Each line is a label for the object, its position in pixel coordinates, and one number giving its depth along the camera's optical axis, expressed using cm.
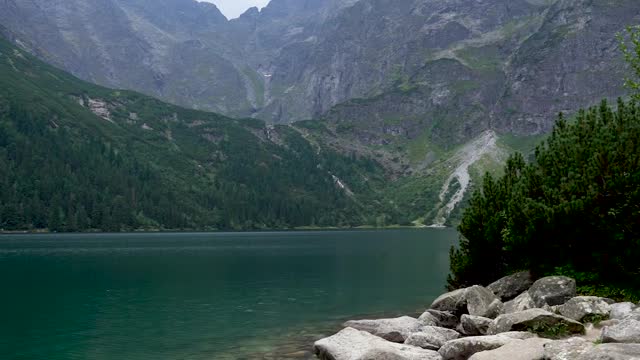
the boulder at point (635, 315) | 2600
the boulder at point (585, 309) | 3170
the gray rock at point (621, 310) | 3030
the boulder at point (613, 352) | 2151
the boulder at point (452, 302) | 4356
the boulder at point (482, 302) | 3844
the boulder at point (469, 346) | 2920
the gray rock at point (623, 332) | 2425
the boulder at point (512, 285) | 4228
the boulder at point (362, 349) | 3059
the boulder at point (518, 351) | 2573
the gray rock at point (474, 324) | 3528
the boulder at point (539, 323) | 3055
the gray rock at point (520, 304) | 3603
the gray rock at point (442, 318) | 4278
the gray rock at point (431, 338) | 3475
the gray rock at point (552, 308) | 3302
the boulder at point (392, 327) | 3953
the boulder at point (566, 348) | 2375
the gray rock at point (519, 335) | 2990
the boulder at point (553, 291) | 3547
